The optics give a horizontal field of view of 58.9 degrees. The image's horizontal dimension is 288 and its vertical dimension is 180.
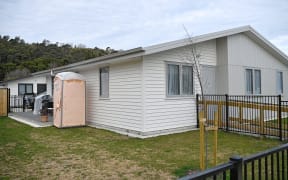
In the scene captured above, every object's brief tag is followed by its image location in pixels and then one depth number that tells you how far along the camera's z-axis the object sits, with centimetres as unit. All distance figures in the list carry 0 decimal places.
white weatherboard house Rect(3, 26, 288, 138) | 870
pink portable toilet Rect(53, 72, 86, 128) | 1076
